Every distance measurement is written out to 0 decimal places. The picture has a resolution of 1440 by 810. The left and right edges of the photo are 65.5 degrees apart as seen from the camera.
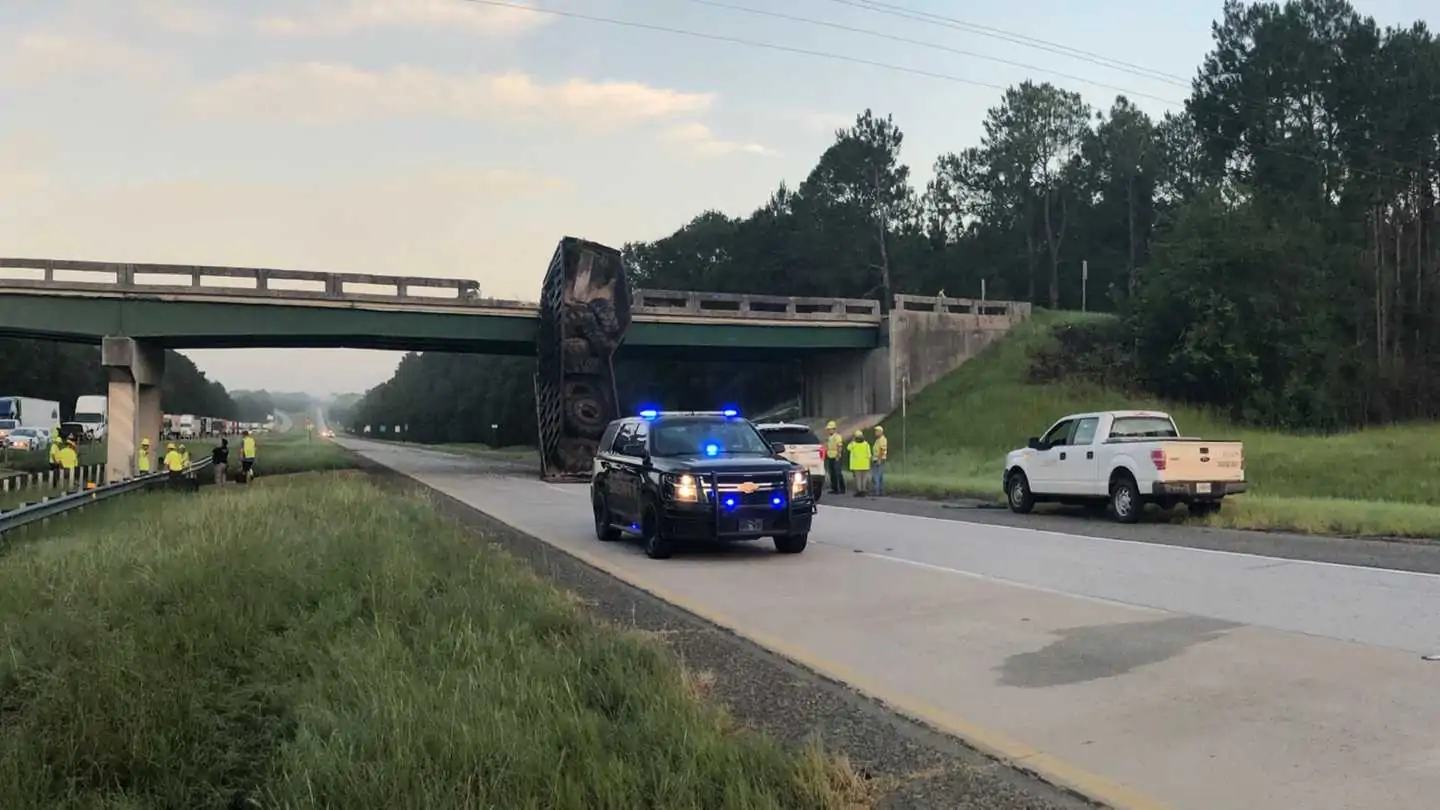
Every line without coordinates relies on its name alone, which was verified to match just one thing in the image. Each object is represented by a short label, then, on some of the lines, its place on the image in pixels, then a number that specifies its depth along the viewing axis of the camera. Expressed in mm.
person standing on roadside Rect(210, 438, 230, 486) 34462
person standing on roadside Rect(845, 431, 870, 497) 28031
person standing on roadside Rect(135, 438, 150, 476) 35094
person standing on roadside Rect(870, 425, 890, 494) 28198
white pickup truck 18344
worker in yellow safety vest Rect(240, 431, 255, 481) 34812
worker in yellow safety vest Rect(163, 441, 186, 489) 32344
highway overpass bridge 38062
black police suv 13922
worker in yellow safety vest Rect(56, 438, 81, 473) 30328
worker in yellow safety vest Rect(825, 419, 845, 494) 29984
